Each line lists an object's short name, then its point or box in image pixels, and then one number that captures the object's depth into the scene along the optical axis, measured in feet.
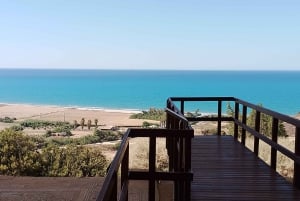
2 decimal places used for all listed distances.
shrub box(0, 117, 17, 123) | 109.40
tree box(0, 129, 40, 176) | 31.85
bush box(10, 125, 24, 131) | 88.97
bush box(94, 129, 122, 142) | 73.92
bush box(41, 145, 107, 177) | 32.44
